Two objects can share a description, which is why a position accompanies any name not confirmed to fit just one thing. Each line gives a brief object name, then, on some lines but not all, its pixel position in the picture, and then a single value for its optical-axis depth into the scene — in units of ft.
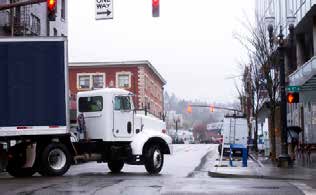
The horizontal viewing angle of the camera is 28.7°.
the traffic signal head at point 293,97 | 78.59
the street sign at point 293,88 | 77.70
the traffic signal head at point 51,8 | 65.62
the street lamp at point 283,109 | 76.43
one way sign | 69.67
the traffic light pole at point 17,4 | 64.69
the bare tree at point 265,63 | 89.30
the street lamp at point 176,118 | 471.29
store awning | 89.10
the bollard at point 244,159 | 81.88
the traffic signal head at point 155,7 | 68.03
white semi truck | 63.77
